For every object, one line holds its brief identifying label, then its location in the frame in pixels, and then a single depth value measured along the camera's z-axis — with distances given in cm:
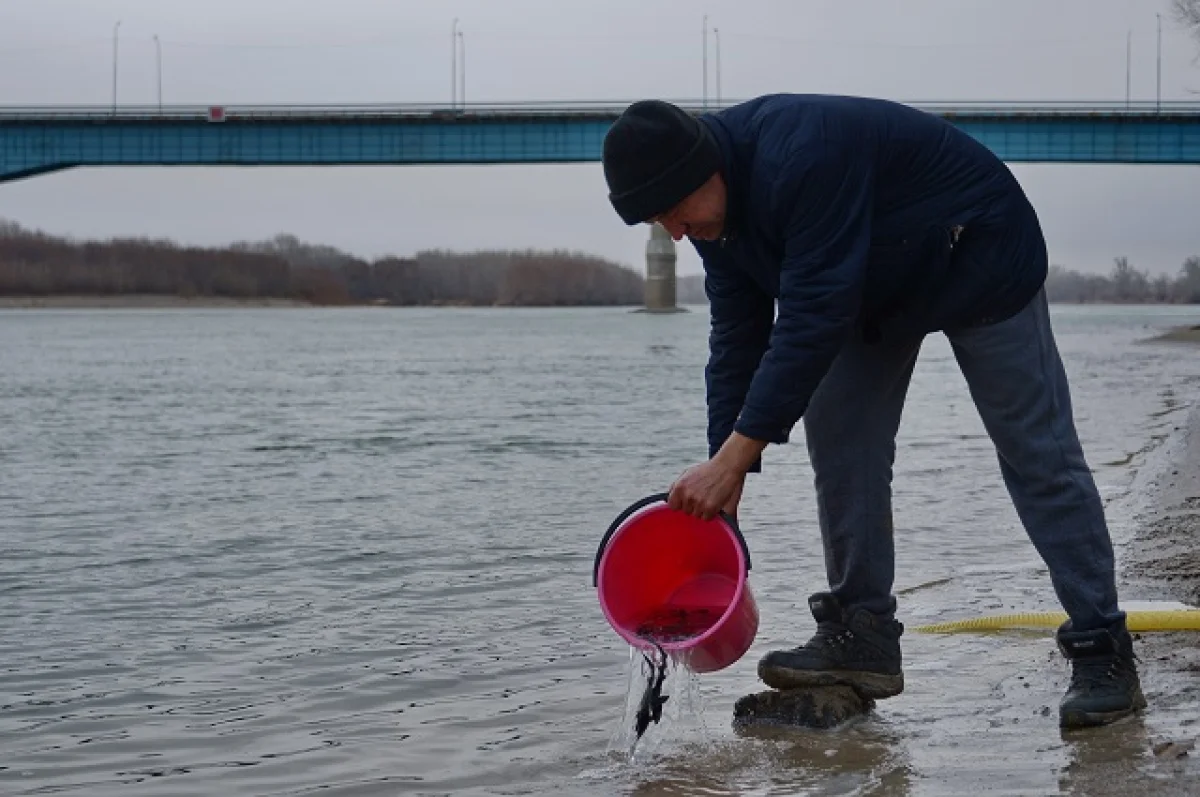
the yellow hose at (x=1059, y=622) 434
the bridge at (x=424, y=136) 5441
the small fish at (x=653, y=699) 357
